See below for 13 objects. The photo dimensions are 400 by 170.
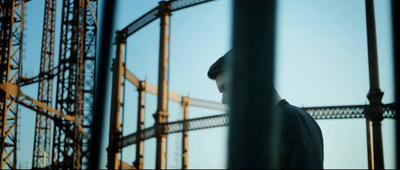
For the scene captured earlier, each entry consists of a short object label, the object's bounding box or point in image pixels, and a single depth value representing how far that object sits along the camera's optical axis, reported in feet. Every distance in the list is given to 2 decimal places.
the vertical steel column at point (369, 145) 61.62
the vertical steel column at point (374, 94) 46.29
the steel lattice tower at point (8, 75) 49.62
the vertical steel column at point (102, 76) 3.93
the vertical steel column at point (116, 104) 77.05
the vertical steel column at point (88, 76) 64.44
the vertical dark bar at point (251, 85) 2.28
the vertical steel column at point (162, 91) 68.64
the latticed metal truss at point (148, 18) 69.92
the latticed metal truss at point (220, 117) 55.62
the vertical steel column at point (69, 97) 60.95
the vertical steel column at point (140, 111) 89.10
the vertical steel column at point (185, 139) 105.60
